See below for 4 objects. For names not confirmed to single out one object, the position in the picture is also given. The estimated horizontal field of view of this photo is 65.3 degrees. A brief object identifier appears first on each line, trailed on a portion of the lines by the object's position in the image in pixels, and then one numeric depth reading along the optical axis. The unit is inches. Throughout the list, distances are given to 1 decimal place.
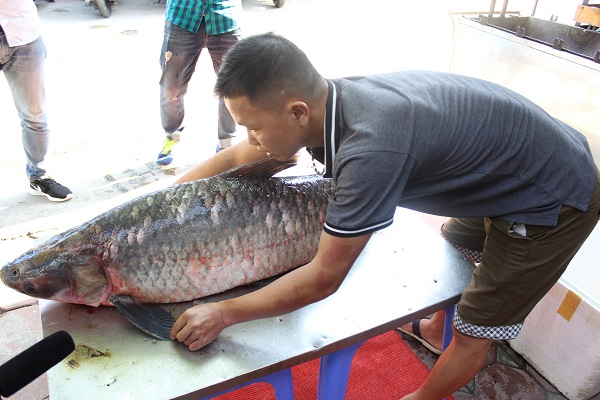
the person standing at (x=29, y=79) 107.8
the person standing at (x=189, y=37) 127.4
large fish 56.4
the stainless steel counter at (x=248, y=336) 50.1
